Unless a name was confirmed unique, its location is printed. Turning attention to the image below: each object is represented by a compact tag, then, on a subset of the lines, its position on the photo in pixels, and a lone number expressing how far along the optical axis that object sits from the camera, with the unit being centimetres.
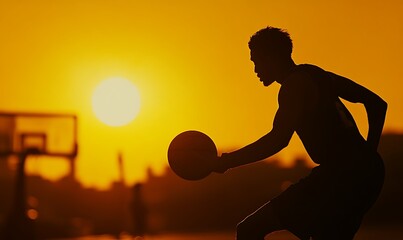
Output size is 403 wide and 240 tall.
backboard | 3700
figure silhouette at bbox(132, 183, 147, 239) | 3472
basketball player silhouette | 745
